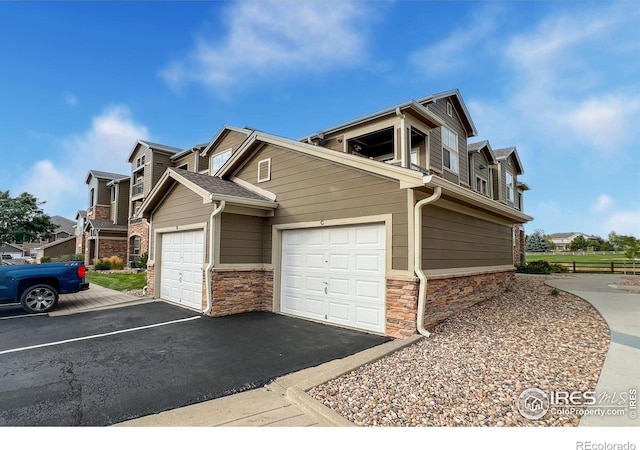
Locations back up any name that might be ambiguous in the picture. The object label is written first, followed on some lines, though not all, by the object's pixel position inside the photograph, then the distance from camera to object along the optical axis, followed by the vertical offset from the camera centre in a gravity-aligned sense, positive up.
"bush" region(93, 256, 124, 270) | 20.23 -1.62
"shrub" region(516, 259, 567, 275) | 19.22 -1.45
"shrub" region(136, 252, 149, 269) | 18.53 -1.30
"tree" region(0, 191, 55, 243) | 29.06 +1.97
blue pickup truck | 8.05 -1.21
